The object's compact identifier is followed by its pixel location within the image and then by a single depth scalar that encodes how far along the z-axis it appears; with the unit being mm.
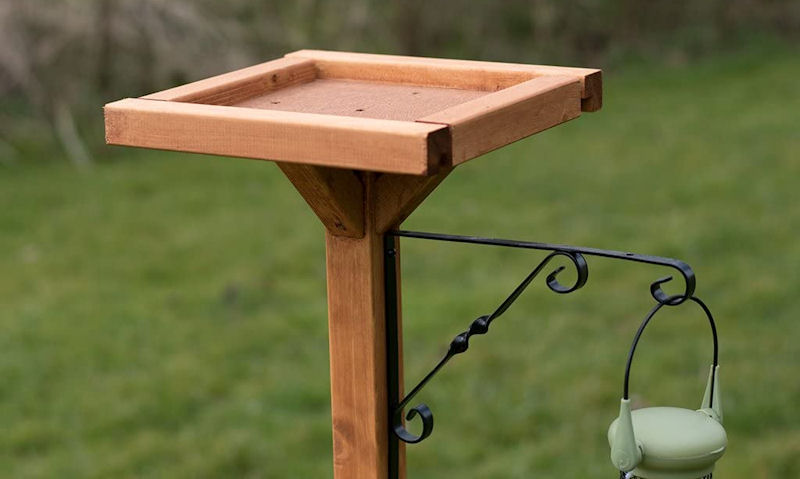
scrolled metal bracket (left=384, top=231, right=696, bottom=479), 3220
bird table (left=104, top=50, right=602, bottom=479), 3145
